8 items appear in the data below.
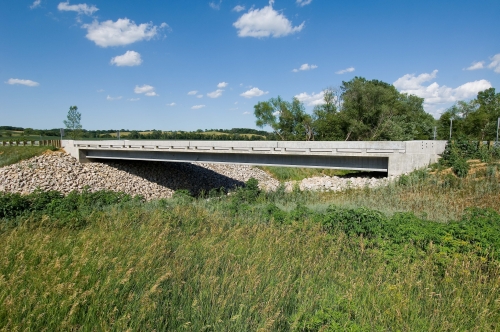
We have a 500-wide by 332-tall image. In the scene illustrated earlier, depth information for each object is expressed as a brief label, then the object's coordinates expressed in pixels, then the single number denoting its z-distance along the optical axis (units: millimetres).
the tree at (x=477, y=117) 45750
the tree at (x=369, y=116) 45562
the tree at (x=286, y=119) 54281
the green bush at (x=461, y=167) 15078
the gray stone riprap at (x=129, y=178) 21408
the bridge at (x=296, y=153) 17156
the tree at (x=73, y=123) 35469
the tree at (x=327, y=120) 47625
